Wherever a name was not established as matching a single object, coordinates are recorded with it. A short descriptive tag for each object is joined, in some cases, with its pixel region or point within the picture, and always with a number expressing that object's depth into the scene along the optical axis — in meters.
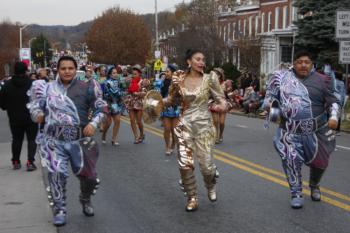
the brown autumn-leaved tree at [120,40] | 76.50
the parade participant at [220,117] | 13.38
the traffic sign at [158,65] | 40.67
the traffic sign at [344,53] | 18.30
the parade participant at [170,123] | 11.77
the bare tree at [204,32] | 48.56
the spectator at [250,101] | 25.87
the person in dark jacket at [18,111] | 10.42
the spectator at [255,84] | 27.12
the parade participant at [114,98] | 14.03
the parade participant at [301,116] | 7.12
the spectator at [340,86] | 13.46
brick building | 46.09
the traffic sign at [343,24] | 18.12
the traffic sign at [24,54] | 57.23
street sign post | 18.14
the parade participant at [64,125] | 6.47
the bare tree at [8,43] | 83.25
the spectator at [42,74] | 13.84
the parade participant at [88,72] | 16.68
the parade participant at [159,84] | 13.87
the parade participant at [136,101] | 14.02
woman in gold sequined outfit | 7.07
